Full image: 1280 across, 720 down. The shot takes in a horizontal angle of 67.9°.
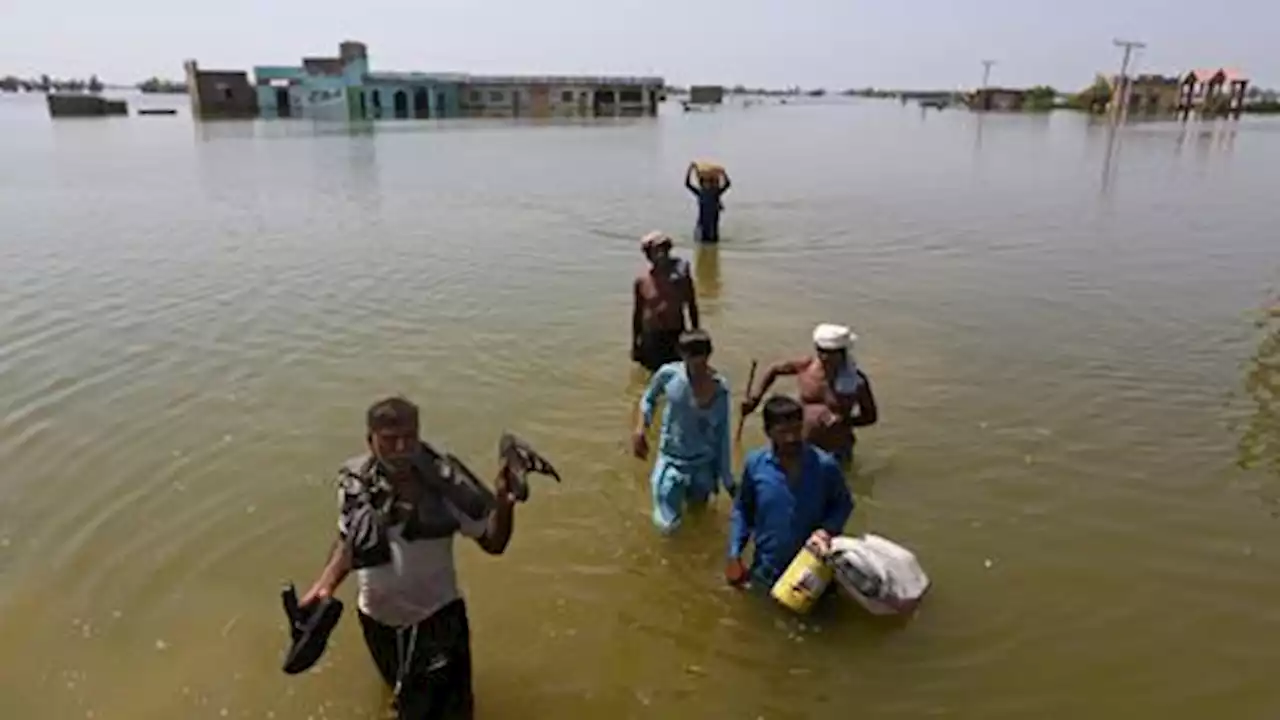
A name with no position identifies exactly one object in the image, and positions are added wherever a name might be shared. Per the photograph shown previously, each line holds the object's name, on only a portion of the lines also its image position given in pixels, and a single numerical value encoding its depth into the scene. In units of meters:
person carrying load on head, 17.31
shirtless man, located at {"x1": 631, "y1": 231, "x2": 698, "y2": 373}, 8.20
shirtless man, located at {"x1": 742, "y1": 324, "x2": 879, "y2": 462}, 6.09
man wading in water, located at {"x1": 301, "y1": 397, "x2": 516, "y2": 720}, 3.44
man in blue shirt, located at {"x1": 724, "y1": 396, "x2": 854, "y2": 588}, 4.71
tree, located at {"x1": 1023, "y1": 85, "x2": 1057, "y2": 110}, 120.75
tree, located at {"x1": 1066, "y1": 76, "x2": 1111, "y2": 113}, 98.12
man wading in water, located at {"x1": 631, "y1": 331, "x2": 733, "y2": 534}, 5.55
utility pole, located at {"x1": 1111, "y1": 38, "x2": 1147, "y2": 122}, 69.69
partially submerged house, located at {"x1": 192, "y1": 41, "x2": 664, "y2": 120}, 78.81
